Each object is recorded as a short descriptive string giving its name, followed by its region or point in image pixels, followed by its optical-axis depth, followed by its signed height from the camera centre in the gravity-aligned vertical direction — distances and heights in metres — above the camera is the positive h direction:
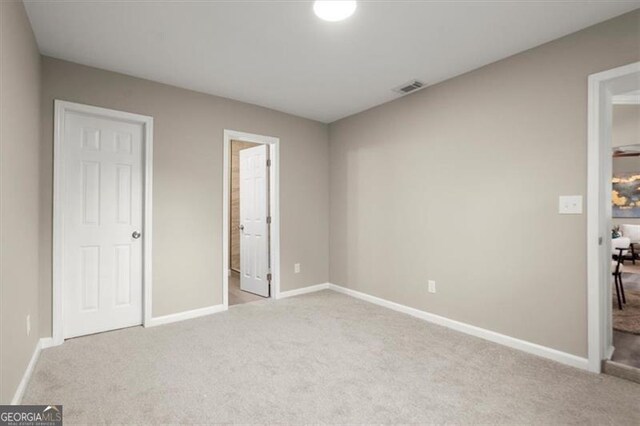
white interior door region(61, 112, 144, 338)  2.77 -0.11
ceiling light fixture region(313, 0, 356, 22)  1.99 +1.35
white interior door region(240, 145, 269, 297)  4.25 -0.12
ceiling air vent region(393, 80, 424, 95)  3.17 +1.34
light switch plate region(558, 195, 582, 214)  2.28 +0.07
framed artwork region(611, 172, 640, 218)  5.99 +0.40
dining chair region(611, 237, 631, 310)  3.28 -0.47
